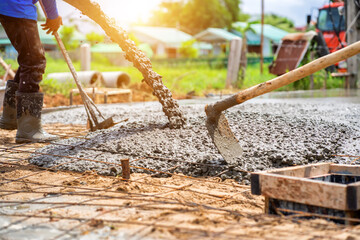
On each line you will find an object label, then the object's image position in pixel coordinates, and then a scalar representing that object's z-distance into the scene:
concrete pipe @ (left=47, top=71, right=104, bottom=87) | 8.82
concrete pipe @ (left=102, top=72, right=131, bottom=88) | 10.23
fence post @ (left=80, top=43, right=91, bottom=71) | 9.75
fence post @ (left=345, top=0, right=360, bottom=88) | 10.62
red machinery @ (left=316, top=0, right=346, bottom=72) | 12.59
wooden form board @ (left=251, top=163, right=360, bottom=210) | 2.04
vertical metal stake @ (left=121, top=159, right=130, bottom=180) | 2.97
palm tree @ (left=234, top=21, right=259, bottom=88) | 10.43
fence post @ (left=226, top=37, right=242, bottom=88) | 10.40
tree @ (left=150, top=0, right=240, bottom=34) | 51.31
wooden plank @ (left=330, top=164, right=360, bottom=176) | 2.58
